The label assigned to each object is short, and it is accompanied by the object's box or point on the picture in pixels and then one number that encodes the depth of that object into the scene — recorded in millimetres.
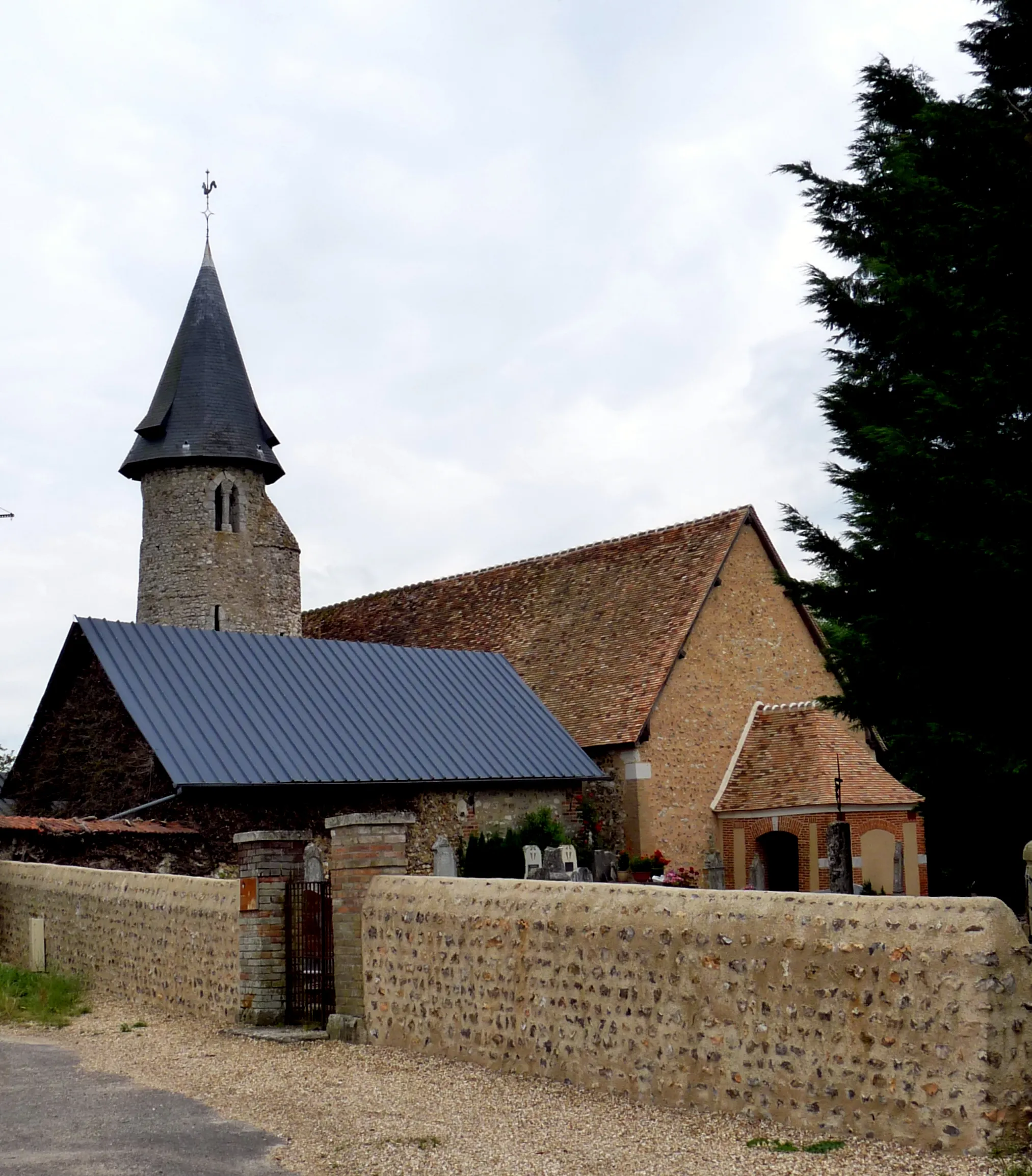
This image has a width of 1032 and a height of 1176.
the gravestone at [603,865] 17719
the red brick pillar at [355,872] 10406
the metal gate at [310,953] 10977
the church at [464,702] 19312
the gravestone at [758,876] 18906
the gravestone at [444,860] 17094
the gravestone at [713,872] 19547
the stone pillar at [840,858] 16188
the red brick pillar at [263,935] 11062
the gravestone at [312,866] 12770
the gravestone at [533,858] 17344
